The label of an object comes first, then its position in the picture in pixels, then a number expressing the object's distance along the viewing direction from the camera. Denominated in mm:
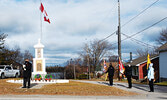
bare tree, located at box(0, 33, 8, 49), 44750
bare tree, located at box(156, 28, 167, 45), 53400
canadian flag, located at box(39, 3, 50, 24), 25125
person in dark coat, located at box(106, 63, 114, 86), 18188
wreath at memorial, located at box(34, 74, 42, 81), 22530
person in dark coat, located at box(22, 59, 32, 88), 14820
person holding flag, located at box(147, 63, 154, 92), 14320
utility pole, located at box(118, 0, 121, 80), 28750
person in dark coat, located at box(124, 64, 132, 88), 16292
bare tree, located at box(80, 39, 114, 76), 49656
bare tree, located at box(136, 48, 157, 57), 75075
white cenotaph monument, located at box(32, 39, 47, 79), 24055
